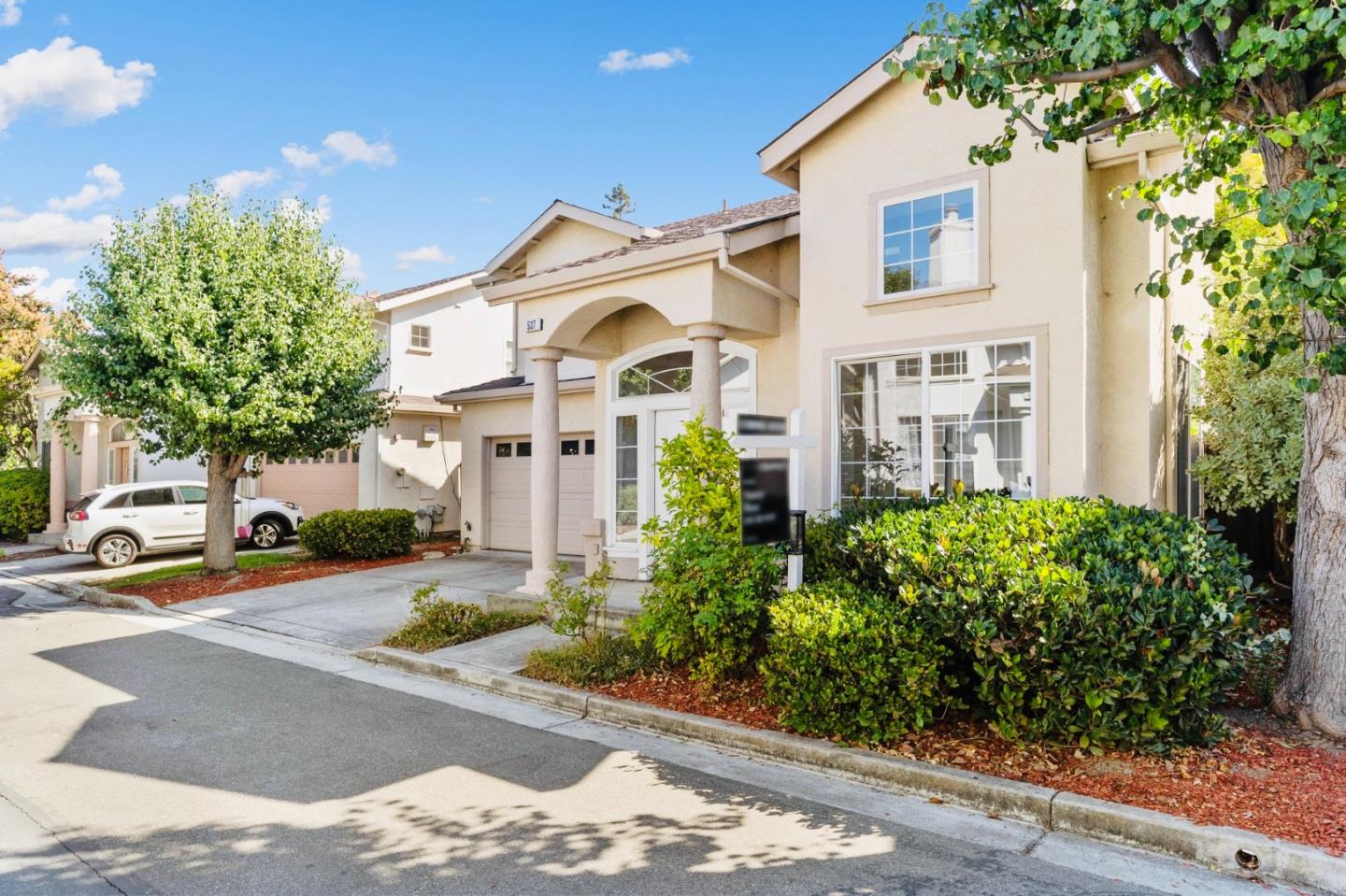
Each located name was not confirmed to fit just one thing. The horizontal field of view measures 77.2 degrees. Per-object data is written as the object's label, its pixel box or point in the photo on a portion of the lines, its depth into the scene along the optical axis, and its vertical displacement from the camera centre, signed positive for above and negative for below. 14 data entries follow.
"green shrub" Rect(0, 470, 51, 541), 22.23 -1.05
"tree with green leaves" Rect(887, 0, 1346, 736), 4.63 +2.23
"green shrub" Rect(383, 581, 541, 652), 9.06 -1.78
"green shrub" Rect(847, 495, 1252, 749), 4.84 -0.93
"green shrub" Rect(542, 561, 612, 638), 7.76 -1.30
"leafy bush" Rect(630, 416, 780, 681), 6.64 -0.87
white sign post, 6.03 +0.14
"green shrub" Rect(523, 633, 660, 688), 7.37 -1.77
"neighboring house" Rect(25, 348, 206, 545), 22.03 +0.17
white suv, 16.09 -1.09
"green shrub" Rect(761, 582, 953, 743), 5.38 -1.34
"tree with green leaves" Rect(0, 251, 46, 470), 23.94 +2.43
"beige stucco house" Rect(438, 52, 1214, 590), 8.02 +1.60
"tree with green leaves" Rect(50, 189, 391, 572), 12.52 +1.96
